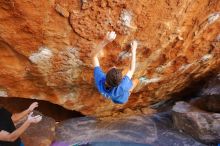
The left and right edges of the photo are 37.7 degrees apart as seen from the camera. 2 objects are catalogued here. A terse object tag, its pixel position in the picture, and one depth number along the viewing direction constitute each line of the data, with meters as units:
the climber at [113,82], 2.39
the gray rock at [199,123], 3.53
